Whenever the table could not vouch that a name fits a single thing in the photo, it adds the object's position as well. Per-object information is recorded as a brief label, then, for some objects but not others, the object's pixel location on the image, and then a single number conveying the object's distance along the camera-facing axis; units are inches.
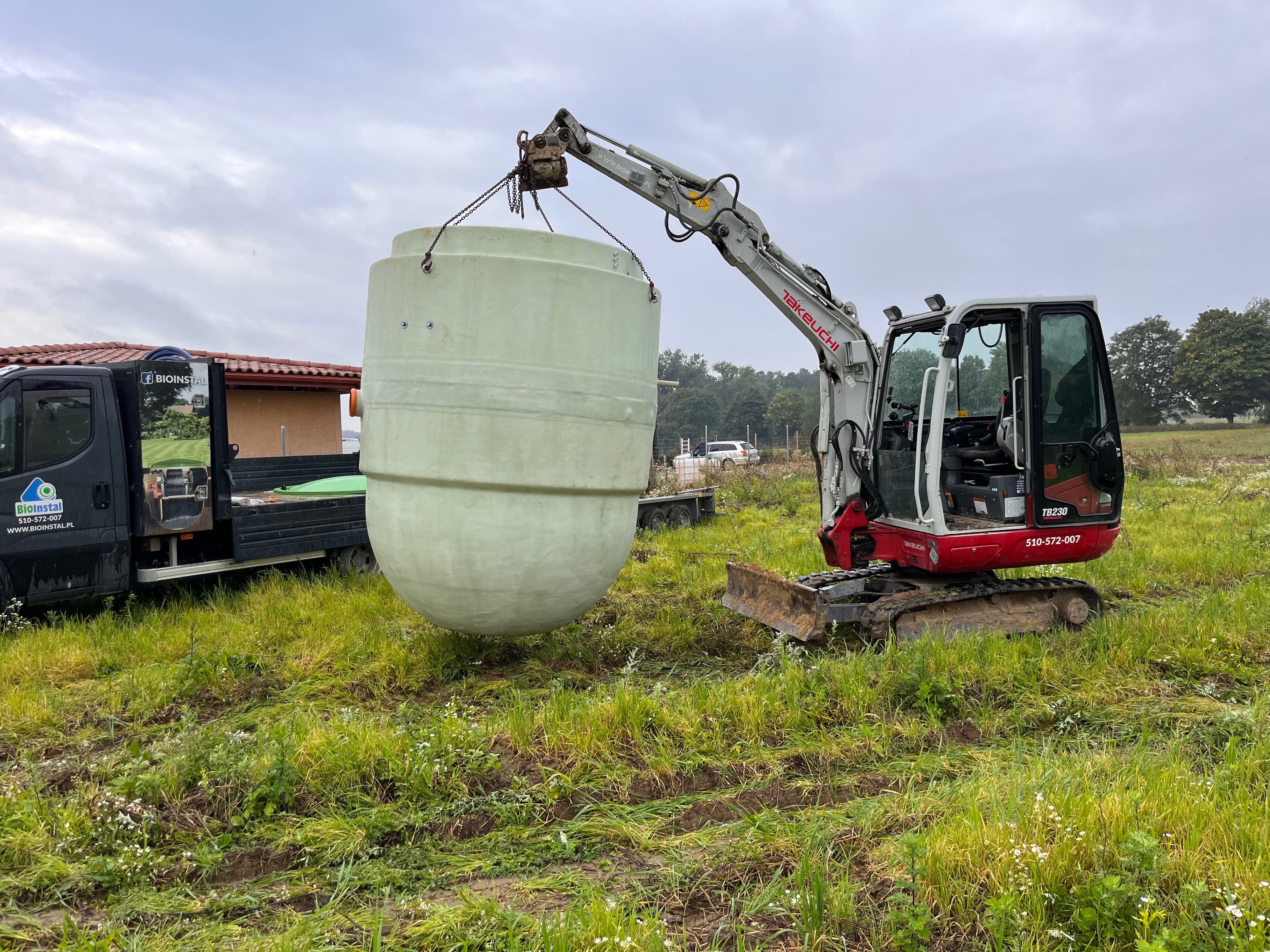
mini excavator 239.6
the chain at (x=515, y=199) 183.9
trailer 475.8
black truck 255.4
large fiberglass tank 180.7
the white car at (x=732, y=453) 901.9
